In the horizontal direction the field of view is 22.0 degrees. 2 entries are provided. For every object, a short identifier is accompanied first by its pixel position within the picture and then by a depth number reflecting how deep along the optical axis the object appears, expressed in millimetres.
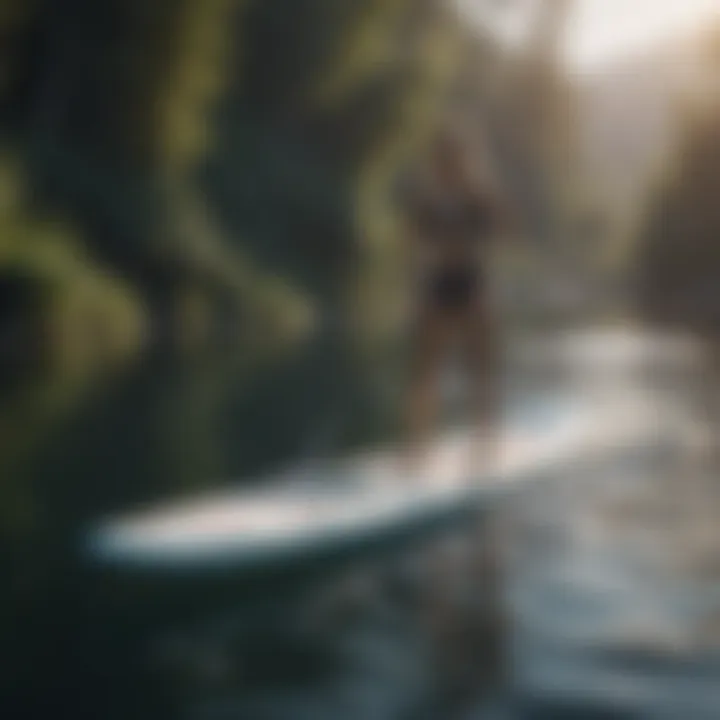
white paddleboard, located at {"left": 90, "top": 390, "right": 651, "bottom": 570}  8045
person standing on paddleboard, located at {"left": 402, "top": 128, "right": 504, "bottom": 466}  8808
